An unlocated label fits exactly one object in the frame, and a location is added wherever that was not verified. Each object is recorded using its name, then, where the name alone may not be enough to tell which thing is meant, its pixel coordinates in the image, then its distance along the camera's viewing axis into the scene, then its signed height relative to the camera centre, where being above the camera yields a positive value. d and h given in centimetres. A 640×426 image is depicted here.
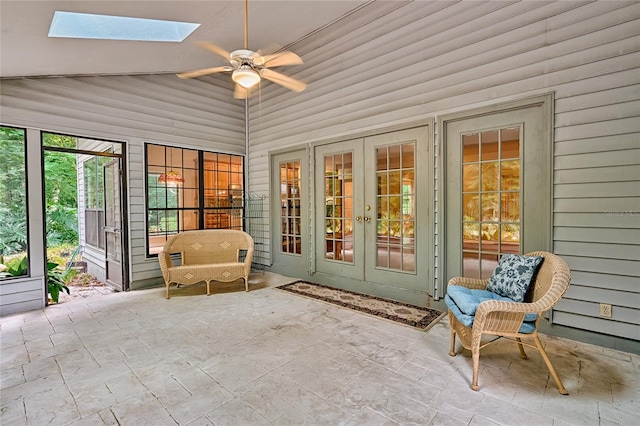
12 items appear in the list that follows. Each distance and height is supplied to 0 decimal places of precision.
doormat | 343 -129
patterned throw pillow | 236 -58
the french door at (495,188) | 308 +19
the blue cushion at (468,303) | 221 -77
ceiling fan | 260 +130
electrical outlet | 271 -96
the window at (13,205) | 372 +5
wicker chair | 206 -74
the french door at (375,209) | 394 -4
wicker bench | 437 -79
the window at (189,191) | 515 +31
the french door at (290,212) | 532 -10
